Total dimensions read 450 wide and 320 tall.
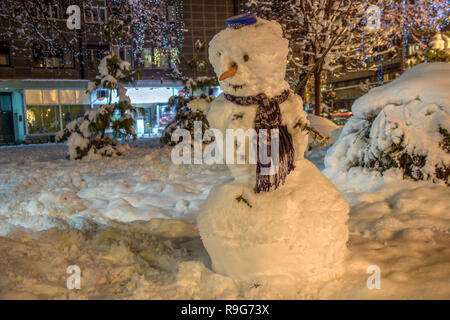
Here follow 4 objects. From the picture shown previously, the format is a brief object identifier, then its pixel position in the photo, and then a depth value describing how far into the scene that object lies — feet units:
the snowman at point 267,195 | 8.25
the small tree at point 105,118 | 33.65
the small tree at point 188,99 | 39.60
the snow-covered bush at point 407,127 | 15.19
